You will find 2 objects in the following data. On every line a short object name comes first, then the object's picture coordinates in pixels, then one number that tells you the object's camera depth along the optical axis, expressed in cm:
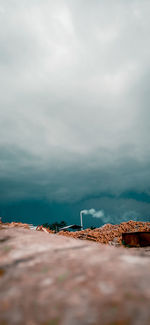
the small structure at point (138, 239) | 905
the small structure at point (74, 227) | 3426
